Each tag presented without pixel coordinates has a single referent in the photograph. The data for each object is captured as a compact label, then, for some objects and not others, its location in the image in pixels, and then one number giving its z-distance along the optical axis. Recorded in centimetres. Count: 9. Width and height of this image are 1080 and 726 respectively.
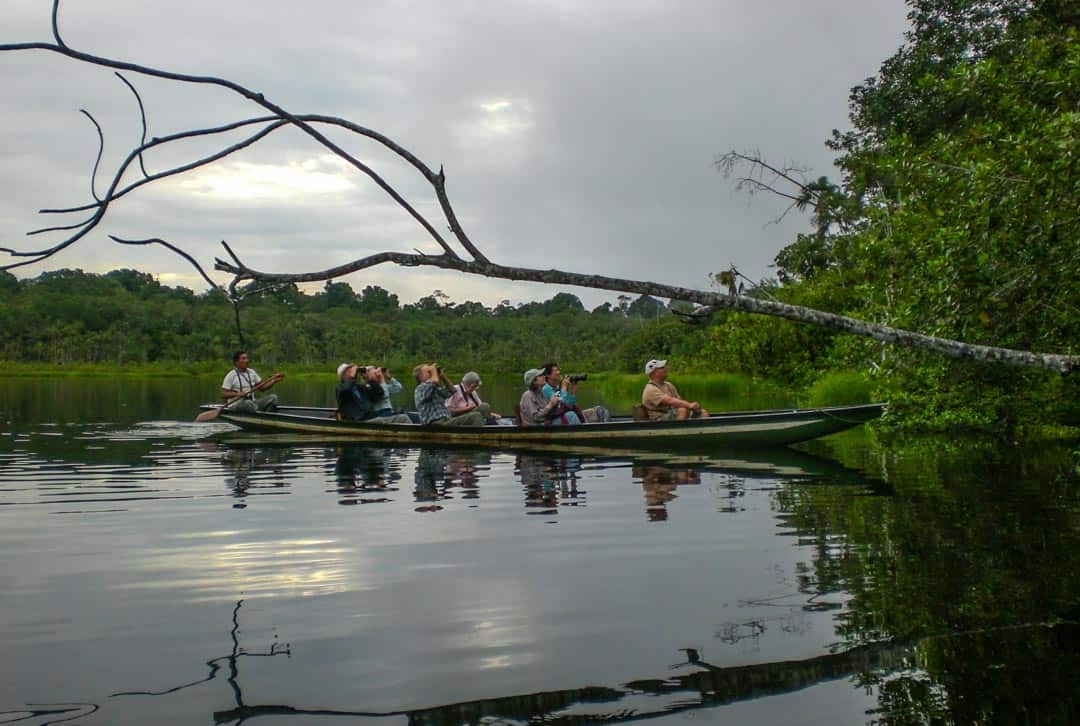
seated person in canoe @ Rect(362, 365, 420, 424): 1732
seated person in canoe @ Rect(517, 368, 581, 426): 1588
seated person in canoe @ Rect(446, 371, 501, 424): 1642
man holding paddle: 1819
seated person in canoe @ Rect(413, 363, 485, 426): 1599
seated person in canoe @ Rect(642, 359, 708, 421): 1475
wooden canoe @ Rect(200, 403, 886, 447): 1392
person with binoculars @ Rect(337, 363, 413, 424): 1695
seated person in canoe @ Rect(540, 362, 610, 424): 1617
